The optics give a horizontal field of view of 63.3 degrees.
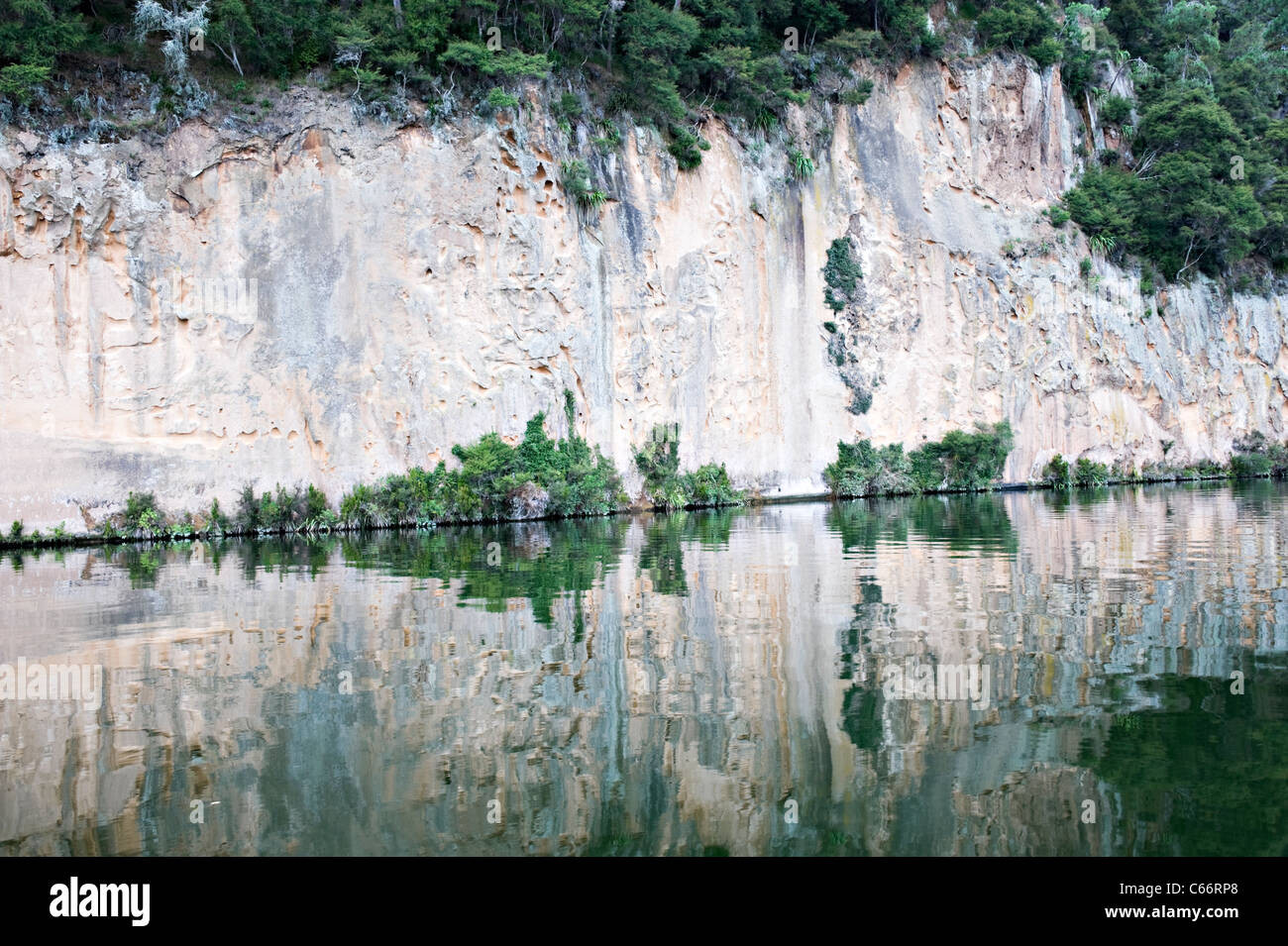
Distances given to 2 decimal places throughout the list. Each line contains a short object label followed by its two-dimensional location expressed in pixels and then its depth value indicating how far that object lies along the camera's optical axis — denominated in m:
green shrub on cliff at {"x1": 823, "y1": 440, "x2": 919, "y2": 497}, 39.50
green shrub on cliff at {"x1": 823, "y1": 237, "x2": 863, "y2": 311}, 40.69
